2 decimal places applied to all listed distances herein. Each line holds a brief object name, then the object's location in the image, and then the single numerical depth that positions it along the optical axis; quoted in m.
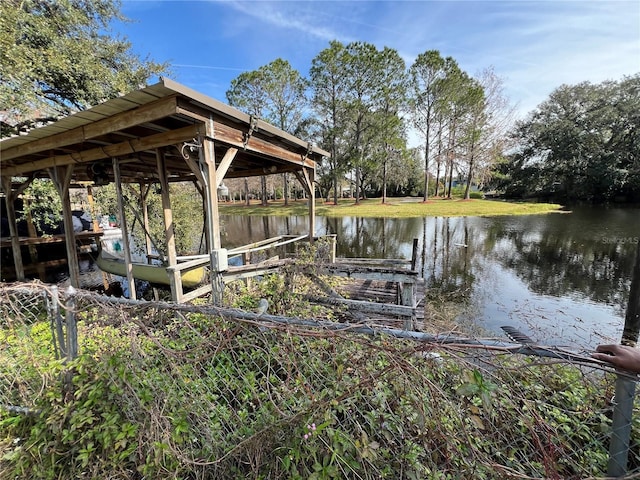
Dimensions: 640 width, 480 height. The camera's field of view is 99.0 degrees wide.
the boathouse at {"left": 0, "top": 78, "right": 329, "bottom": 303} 3.44
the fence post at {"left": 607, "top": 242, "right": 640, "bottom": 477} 1.03
